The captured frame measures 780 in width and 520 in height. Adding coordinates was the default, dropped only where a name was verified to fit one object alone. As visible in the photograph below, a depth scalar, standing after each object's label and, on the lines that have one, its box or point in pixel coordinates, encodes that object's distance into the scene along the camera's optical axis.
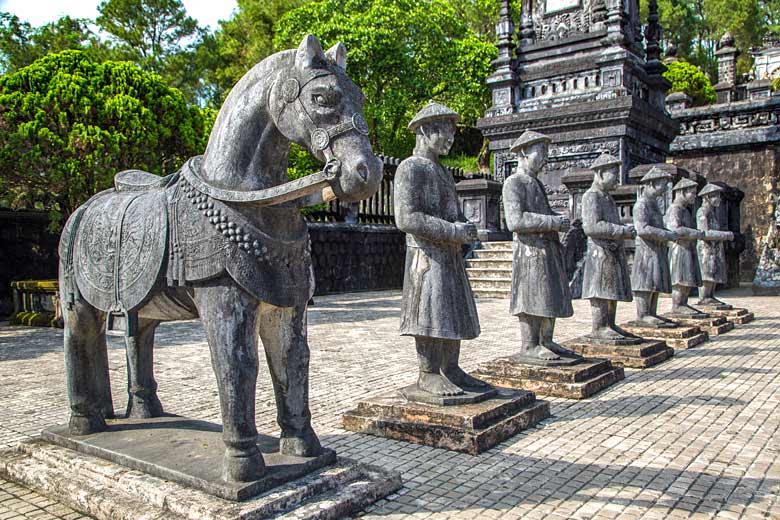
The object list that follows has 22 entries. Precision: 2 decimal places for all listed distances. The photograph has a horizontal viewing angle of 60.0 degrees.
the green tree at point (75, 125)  11.02
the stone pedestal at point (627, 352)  7.68
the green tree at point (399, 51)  24.06
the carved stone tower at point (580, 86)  17.58
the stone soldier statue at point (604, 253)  7.66
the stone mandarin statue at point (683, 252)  10.73
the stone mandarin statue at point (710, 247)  11.88
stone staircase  15.85
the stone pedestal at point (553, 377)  6.27
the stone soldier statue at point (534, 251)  6.34
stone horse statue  3.24
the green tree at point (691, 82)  30.39
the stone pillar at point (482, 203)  17.14
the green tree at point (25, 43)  22.61
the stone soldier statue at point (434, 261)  5.07
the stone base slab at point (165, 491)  3.19
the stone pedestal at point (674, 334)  9.08
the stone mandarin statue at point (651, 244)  9.23
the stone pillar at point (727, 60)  31.80
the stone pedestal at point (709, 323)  10.30
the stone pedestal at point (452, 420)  4.74
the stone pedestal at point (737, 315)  11.39
